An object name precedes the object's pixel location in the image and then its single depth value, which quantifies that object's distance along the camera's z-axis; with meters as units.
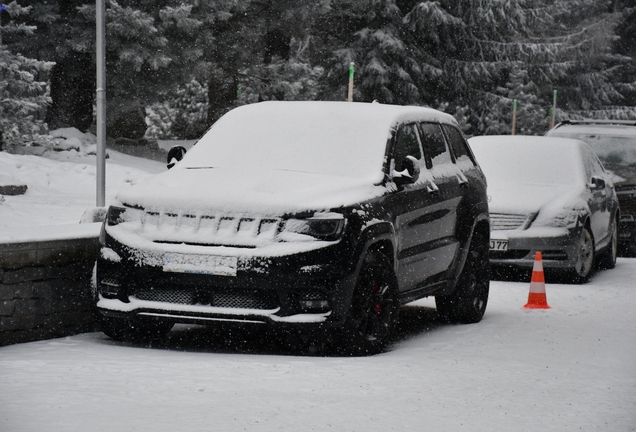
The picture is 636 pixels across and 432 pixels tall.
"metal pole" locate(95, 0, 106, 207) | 18.27
